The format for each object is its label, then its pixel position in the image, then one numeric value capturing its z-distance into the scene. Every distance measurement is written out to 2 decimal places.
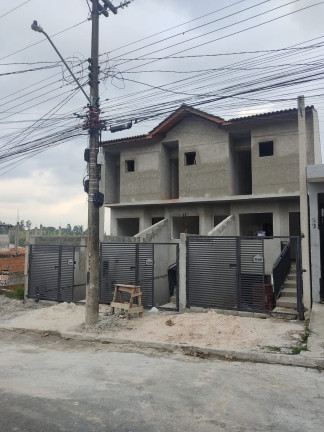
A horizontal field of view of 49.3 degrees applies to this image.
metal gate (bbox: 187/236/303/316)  10.35
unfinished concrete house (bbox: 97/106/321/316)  16.65
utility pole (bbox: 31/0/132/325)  9.91
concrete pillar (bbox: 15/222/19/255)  28.07
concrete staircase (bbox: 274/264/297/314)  10.62
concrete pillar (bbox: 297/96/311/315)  10.27
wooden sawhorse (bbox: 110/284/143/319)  10.50
